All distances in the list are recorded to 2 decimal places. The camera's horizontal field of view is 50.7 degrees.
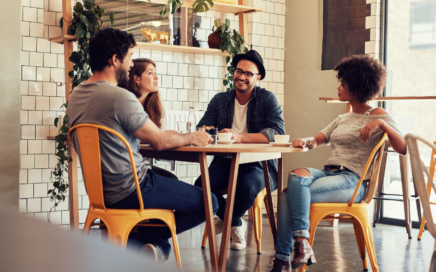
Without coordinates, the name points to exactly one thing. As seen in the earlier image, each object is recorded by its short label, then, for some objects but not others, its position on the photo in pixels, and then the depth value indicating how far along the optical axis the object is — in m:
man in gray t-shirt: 2.13
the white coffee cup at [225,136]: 2.75
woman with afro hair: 2.52
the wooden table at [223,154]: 2.36
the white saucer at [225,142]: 2.74
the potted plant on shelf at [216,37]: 4.44
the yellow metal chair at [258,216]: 3.26
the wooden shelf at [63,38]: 3.64
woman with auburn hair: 3.22
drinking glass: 2.82
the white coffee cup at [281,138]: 2.72
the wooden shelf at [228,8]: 4.28
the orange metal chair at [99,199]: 2.10
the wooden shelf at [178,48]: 4.18
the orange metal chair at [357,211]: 2.57
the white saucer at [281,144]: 2.66
